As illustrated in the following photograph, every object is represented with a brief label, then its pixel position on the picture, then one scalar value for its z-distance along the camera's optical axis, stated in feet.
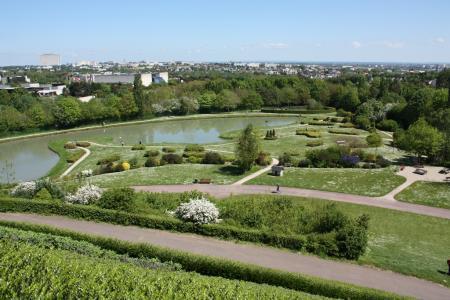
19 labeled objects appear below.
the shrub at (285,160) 134.51
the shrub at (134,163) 139.52
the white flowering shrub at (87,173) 121.81
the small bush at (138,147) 168.46
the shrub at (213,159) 138.72
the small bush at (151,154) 155.02
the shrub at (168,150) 161.90
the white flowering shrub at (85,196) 81.87
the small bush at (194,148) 158.78
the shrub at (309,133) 190.39
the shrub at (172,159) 141.49
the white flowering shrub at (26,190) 86.28
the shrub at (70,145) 180.69
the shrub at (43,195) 84.12
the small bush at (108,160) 147.05
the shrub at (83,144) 182.42
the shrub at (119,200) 77.46
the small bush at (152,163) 138.51
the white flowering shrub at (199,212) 70.23
